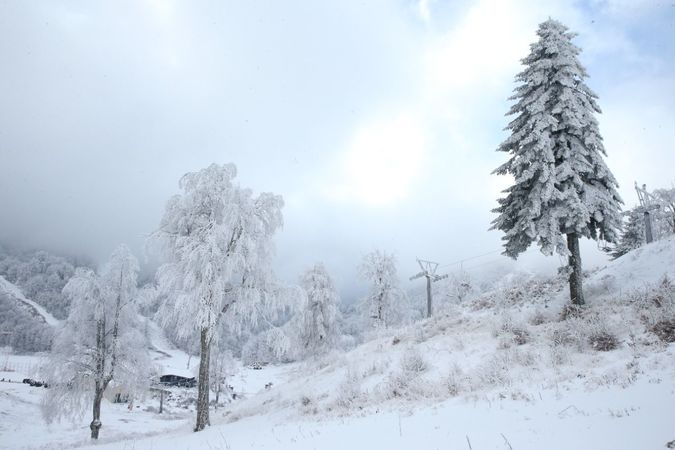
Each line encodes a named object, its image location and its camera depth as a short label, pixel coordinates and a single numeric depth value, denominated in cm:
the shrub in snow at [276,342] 1491
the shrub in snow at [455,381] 826
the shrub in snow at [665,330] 791
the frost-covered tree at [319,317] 3341
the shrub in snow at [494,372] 801
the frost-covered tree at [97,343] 2047
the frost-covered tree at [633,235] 3553
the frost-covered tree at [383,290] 3684
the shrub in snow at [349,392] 1026
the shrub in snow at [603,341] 876
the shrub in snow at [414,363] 1127
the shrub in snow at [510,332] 1112
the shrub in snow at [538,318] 1308
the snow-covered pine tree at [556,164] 1381
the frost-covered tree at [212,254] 1373
